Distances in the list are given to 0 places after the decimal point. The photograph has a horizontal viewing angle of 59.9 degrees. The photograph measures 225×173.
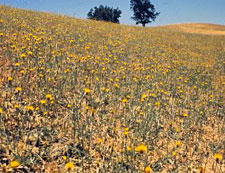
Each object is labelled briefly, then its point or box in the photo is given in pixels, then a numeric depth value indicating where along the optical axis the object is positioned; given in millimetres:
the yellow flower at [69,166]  2496
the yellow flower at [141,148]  2747
